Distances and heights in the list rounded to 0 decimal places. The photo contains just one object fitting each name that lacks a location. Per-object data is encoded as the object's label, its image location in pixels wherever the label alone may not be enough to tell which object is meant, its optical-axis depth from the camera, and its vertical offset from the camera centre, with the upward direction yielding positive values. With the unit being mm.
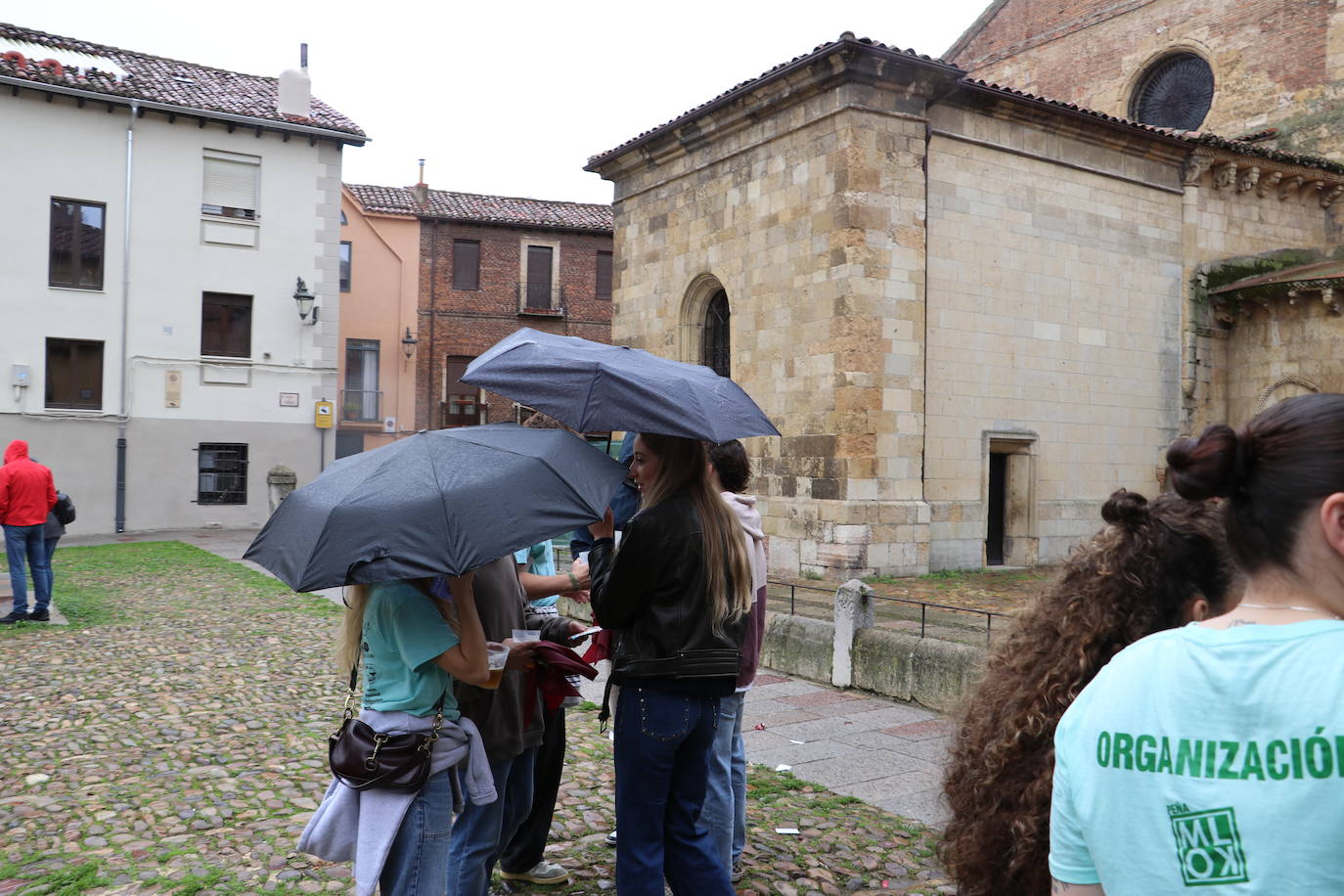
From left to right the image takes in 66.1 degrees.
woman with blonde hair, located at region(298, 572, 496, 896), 3059 -757
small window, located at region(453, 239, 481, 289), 33531 +6280
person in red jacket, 10578 -737
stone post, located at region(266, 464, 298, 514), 21812 -618
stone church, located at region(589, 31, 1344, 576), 13516 +2697
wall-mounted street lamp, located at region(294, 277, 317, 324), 23588 +3539
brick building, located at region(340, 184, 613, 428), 33188 +5881
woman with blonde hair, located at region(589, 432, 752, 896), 3363 -607
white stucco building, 21531 +3771
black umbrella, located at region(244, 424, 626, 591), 2768 -148
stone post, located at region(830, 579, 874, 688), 7941 -1211
